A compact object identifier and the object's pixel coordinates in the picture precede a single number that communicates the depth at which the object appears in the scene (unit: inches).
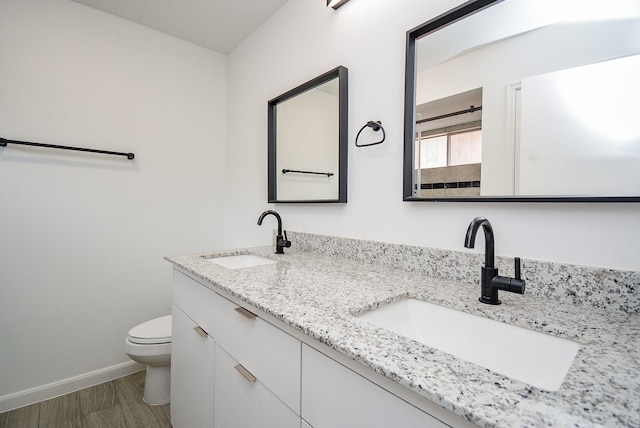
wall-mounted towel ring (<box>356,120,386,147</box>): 49.0
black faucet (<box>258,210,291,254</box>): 61.5
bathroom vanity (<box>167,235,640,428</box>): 15.7
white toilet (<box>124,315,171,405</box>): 63.1
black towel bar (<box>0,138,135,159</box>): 63.3
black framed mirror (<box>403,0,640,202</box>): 28.5
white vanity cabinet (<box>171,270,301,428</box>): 28.6
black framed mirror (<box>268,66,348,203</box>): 55.7
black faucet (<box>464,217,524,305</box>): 28.6
